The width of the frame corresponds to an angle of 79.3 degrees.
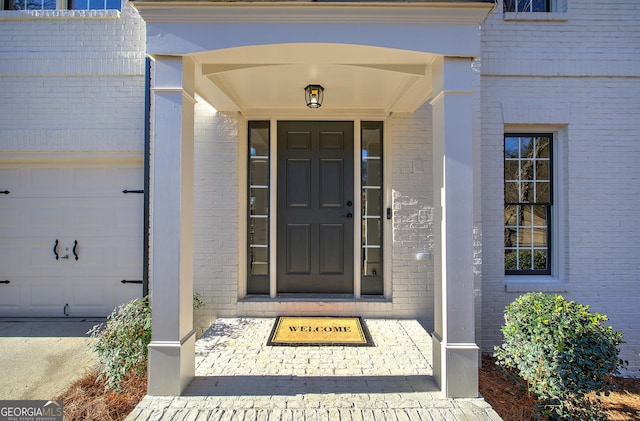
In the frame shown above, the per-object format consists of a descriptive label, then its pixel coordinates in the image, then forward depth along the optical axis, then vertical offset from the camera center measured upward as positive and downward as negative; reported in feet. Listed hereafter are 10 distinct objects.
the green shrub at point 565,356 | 9.58 -3.51
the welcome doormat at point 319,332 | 12.72 -4.06
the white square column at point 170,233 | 9.40 -0.42
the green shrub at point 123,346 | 10.68 -3.70
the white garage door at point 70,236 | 15.72 -0.84
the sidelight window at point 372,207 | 16.21 +0.42
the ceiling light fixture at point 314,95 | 13.00 +4.15
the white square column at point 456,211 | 9.69 +0.16
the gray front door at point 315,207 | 16.20 +0.40
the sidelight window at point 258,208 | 16.24 +0.35
